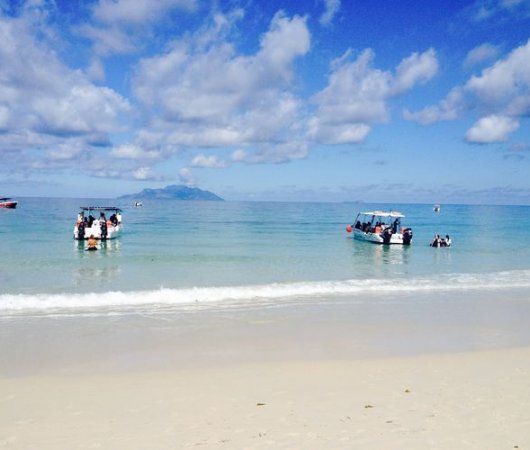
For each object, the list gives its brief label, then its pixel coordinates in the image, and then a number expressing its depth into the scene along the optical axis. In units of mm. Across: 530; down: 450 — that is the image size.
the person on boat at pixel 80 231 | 37000
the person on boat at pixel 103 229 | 37625
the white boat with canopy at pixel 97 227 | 37000
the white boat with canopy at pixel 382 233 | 40094
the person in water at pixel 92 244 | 32000
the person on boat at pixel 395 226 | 41797
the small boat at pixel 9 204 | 103750
